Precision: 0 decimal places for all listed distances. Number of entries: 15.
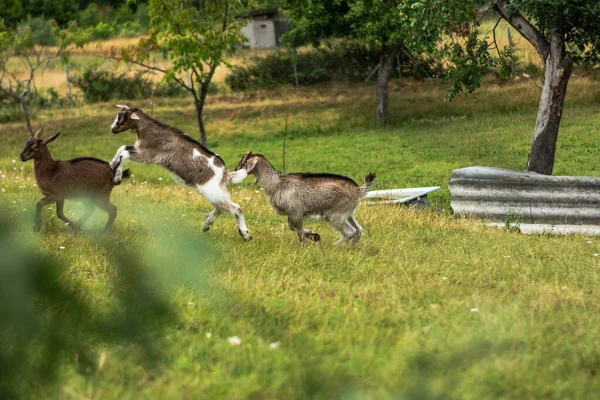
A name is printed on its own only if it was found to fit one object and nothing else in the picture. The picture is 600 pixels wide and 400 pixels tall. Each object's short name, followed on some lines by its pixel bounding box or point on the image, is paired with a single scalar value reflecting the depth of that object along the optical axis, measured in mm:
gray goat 8766
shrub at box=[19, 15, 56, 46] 55125
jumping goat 9188
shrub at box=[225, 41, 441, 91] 39969
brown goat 8945
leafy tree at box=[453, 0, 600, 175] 13734
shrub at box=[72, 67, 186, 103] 41531
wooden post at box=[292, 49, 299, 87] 40334
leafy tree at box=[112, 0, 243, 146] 19031
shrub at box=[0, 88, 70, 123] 38031
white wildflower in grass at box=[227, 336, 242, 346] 4218
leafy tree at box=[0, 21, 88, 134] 25536
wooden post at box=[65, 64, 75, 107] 40625
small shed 50438
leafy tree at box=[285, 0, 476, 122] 29172
